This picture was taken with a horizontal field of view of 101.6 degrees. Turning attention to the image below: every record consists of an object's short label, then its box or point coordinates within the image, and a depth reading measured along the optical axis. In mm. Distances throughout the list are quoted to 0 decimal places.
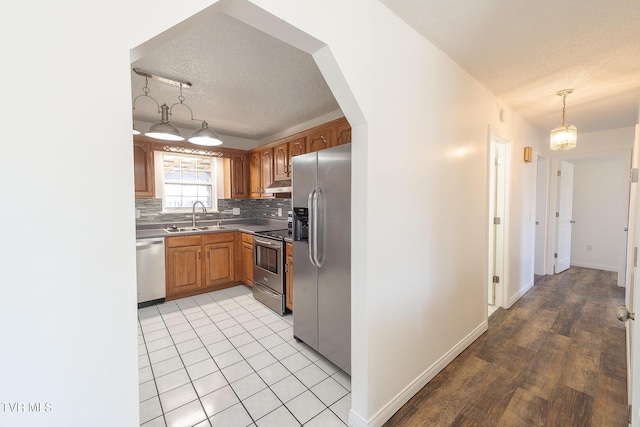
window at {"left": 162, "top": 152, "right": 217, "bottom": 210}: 4078
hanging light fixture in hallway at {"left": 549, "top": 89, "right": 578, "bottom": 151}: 2752
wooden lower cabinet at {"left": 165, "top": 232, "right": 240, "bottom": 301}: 3521
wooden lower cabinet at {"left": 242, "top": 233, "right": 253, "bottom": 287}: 3830
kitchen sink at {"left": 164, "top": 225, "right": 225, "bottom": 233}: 3795
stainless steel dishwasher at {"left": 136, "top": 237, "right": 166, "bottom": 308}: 3258
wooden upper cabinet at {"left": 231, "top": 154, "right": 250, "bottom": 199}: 4426
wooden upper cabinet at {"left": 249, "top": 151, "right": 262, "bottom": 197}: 4316
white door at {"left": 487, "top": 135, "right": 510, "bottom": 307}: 3088
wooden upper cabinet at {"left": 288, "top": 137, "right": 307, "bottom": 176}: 3271
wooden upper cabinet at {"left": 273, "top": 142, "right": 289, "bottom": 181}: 3643
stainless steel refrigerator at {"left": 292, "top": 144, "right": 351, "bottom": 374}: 1926
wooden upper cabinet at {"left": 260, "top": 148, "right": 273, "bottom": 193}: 3994
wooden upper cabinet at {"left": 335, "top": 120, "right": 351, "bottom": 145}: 2625
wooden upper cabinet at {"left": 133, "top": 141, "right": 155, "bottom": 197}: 3527
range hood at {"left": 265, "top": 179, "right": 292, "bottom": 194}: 3293
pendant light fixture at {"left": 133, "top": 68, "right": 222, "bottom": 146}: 2337
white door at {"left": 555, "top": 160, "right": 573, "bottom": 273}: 4508
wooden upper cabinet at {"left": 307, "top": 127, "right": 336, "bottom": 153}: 2831
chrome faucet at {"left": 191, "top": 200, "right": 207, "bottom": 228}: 4162
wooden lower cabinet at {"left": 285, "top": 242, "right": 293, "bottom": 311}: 2922
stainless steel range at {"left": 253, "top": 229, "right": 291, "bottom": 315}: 3053
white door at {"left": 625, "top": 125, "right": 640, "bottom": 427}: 703
